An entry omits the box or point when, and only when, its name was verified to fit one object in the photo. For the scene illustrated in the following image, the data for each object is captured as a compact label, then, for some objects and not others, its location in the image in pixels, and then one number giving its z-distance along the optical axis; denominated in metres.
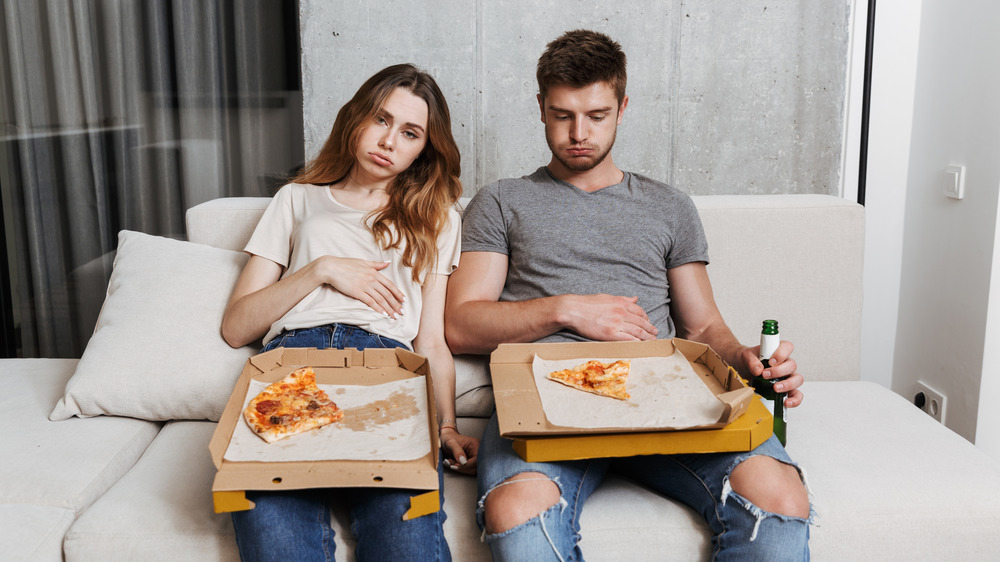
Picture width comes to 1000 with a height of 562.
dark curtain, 2.66
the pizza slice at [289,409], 1.26
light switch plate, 2.27
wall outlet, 2.40
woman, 1.67
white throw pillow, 1.71
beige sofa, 1.35
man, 1.67
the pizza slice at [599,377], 1.39
